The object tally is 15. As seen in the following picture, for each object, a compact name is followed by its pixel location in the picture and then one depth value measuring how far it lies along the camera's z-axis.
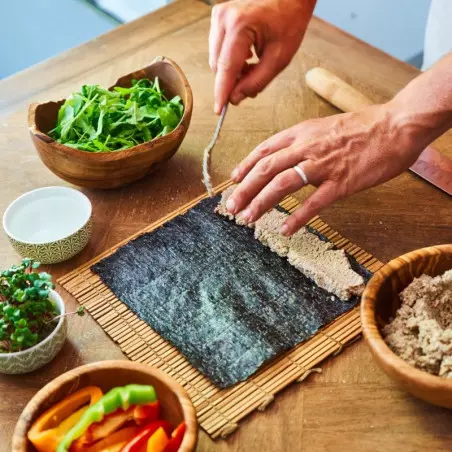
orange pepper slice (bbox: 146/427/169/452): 0.98
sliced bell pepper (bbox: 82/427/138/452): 1.01
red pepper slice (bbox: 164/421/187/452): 0.98
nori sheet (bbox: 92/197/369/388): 1.21
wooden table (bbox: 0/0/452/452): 1.10
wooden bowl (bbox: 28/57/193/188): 1.44
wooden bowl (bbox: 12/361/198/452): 1.00
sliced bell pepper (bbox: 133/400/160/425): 1.03
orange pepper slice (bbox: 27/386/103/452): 0.99
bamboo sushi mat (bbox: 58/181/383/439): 1.13
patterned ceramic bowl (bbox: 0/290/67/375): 1.14
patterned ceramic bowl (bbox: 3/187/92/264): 1.34
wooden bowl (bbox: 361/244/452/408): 1.01
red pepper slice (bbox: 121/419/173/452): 0.99
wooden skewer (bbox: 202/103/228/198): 1.50
